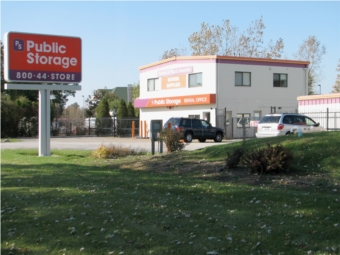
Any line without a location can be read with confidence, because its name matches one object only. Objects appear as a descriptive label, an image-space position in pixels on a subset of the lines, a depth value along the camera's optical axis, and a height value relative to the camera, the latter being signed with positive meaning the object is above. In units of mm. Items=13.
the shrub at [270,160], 11055 -970
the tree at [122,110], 52569 +1195
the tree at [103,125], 49562 -507
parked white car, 24609 -268
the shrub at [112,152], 19359 -1366
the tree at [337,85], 69094 +5285
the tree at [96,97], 89394 +4716
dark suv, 32062 -648
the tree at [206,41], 60562 +10634
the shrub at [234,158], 12078 -1004
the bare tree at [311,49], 62250 +9750
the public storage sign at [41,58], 20500 +2901
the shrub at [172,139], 17922 -742
